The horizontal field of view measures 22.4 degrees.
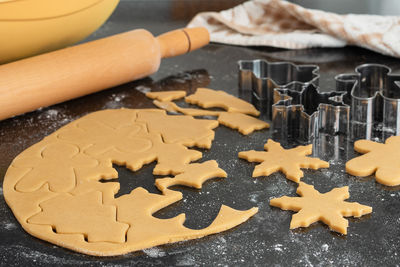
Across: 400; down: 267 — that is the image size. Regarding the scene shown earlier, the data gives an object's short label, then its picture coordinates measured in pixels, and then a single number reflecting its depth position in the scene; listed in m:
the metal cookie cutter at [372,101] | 1.03
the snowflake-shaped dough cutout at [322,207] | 0.87
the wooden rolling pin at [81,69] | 1.06
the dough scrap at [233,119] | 1.04
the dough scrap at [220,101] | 1.09
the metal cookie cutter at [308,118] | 1.02
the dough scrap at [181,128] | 1.01
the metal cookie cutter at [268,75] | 1.11
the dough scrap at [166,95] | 1.13
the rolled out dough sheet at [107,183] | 0.86
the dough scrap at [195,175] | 0.93
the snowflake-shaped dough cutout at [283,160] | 0.95
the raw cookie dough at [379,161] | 0.94
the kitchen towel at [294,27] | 1.25
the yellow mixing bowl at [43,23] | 1.07
